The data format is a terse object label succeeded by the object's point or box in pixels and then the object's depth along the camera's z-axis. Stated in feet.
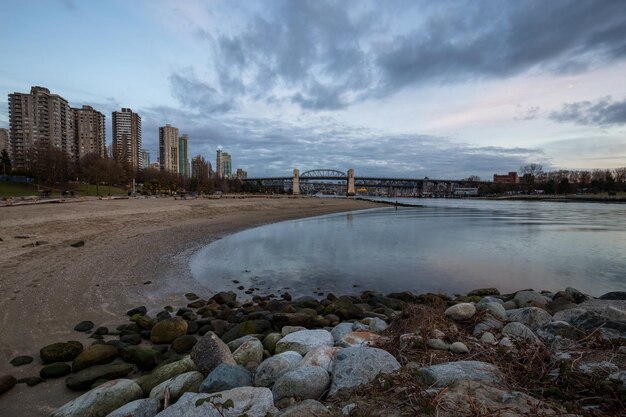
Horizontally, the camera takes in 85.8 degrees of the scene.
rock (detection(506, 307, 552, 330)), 18.30
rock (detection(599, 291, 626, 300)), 28.13
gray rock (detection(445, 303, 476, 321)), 19.30
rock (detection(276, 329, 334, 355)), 17.22
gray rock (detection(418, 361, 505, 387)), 11.07
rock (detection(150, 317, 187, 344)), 22.34
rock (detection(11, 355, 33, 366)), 18.65
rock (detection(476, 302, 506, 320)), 19.64
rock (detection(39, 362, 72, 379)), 17.52
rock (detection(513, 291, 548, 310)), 27.70
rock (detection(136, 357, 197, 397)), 14.98
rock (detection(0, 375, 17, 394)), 16.02
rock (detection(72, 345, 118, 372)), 18.30
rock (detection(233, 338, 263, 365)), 16.30
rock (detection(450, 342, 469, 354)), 14.17
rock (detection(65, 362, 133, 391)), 16.67
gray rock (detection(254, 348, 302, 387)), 13.58
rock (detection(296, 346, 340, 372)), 13.79
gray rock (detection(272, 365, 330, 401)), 11.67
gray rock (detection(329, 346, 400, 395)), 11.79
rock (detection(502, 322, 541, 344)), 15.03
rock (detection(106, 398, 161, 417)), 11.79
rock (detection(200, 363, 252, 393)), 12.76
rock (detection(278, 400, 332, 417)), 9.50
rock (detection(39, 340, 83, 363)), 19.03
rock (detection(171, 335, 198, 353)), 20.76
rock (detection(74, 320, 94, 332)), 23.63
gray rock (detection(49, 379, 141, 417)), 13.26
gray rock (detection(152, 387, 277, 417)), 10.38
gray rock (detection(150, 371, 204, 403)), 13.20
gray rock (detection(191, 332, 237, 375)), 14.93
